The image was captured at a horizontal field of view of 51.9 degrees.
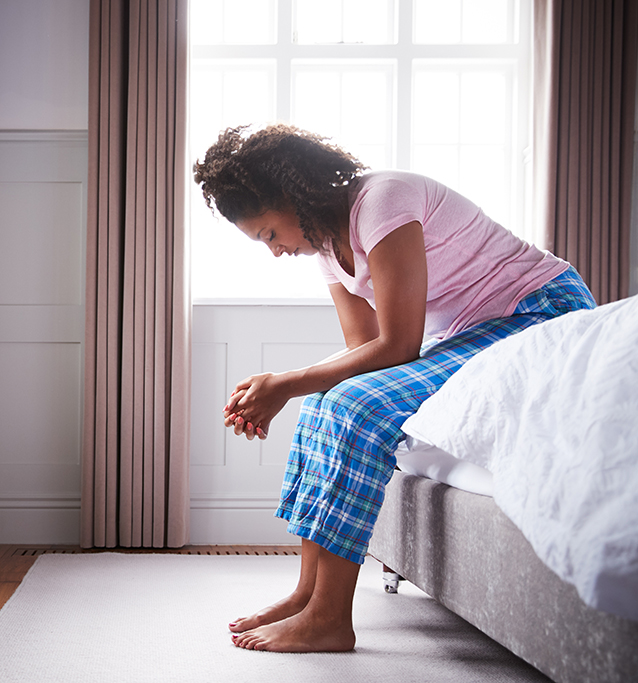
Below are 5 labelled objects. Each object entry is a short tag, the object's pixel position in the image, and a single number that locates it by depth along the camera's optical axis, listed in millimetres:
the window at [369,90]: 2746
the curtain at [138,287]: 2414
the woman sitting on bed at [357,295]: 1096
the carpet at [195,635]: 1101
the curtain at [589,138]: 2502
